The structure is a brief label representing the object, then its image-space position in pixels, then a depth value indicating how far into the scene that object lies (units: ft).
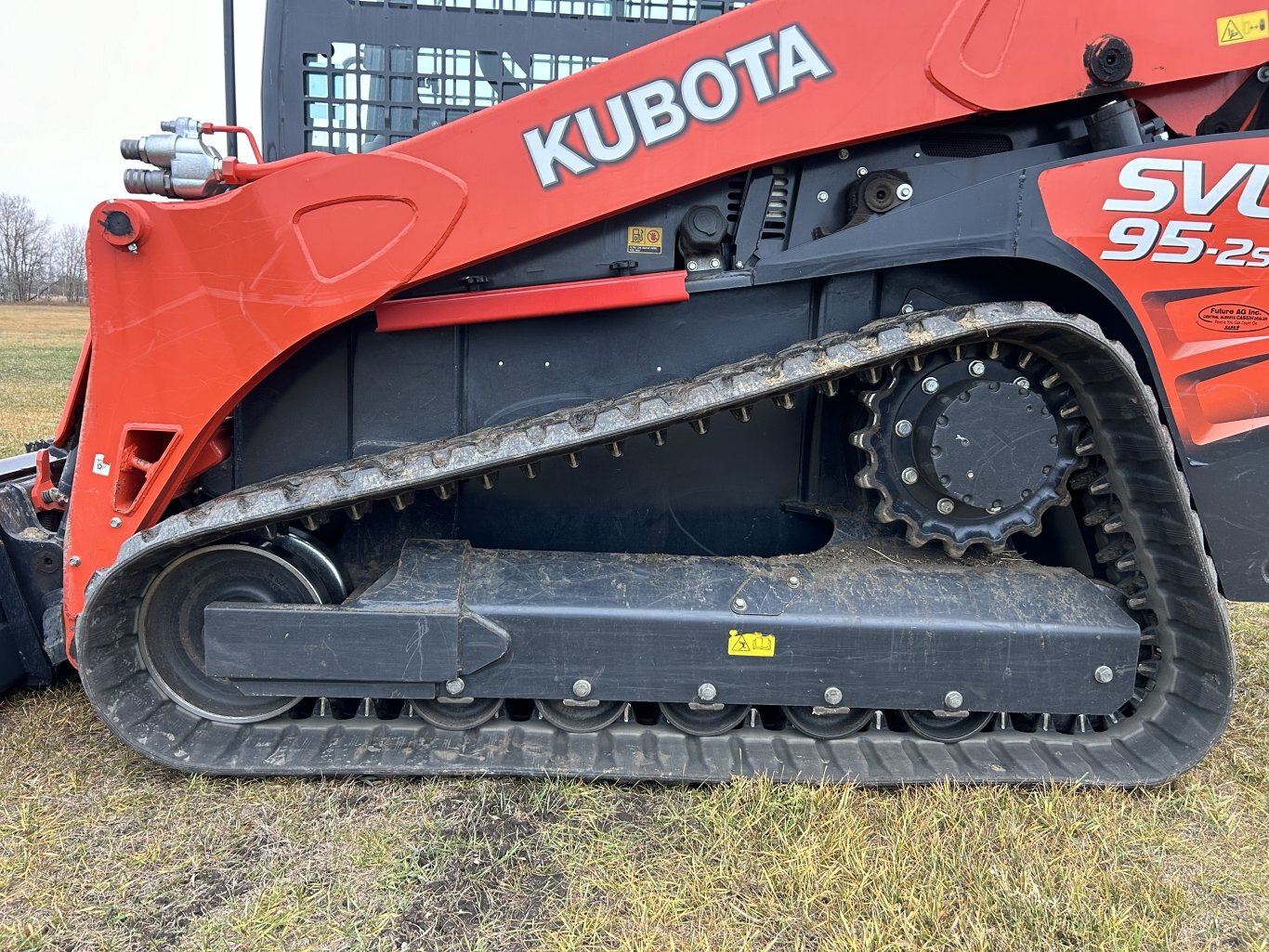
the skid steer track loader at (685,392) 7.43
